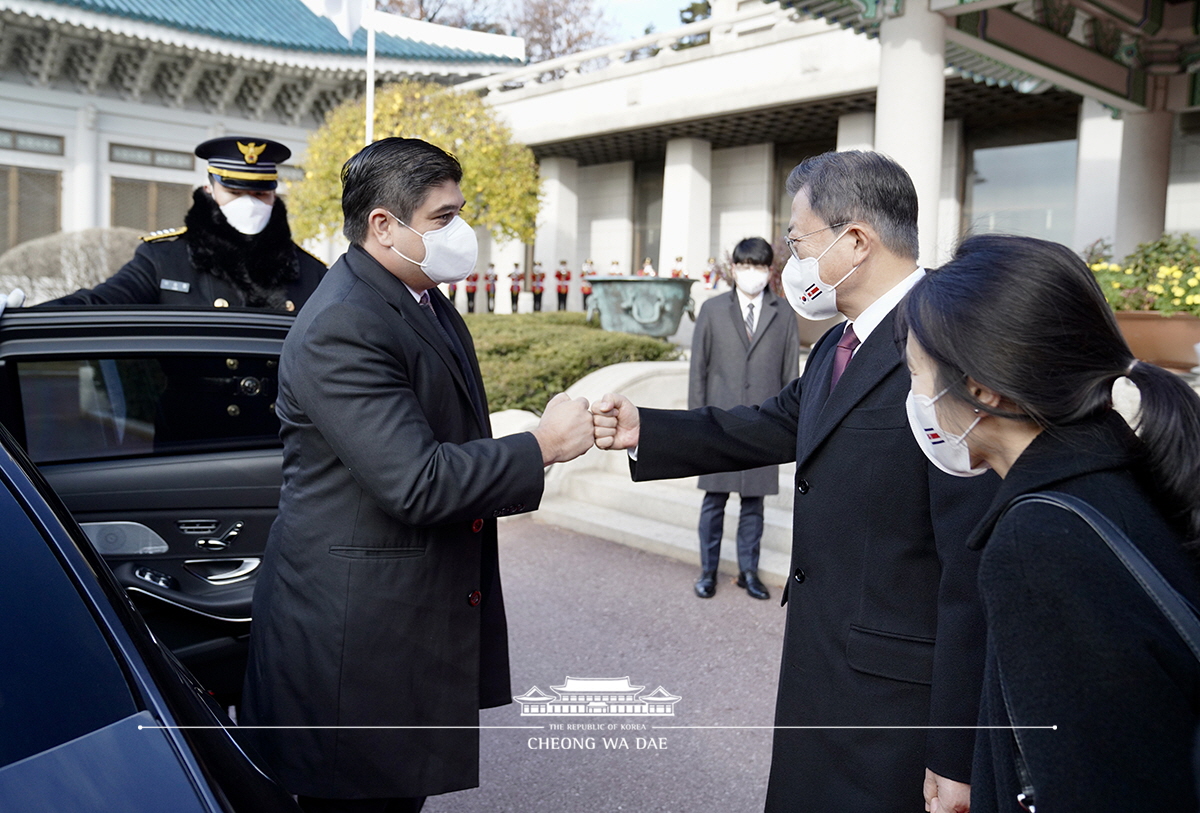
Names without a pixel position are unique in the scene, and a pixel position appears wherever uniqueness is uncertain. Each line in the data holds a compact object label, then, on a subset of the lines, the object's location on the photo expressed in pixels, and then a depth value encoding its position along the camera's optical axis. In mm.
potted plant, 6782
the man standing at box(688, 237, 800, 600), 5008
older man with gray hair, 1536
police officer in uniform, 3746
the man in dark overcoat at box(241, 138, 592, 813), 1754
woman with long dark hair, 927
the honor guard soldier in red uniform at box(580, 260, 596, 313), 19344
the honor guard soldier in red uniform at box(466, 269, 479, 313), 21656
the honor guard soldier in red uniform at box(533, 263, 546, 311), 20656
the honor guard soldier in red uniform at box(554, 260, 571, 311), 20375
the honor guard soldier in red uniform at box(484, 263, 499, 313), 21656
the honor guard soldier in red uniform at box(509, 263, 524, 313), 20844
